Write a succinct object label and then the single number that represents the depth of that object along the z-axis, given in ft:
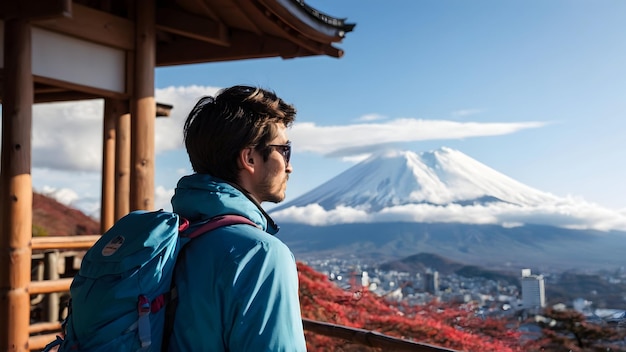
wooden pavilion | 13.12
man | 3.71
